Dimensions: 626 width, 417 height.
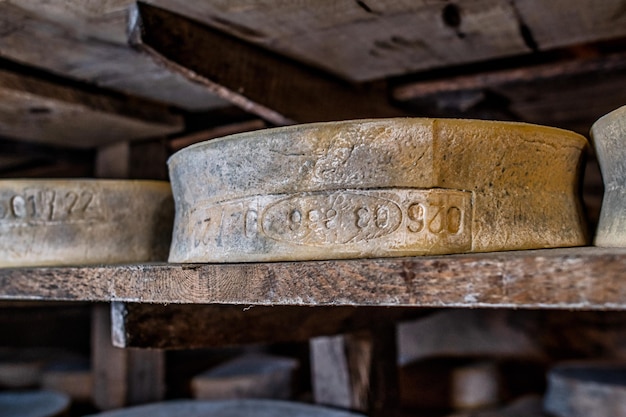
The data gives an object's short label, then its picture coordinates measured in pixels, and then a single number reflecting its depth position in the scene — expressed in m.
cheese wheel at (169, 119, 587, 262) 0.98
